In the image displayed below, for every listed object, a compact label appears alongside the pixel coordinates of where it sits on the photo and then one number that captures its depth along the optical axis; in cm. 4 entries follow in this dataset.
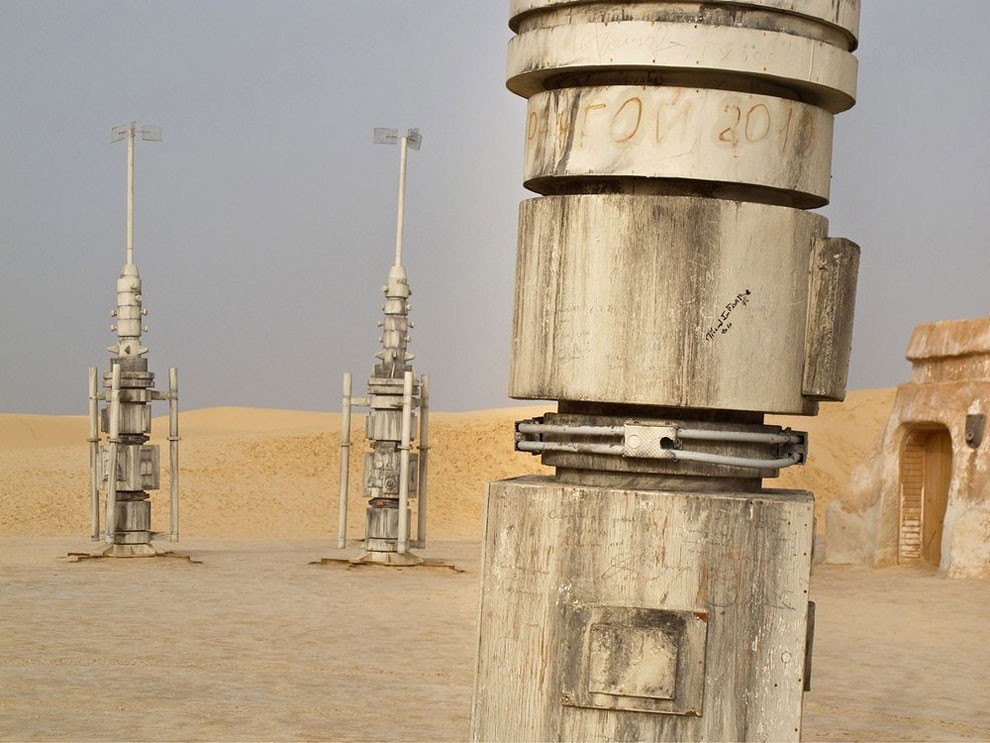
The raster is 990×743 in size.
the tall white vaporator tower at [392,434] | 1631
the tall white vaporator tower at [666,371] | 293
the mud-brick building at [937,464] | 1634
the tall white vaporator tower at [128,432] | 1661
